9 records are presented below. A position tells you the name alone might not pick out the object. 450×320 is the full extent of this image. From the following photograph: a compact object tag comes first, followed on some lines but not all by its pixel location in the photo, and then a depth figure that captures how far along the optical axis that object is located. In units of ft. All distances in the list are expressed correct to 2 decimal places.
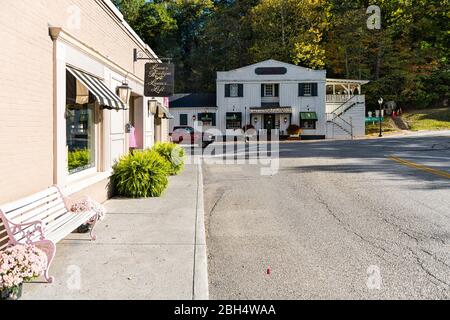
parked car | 107.45
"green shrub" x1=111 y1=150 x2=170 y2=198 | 33.37
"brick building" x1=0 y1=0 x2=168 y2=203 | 18.38
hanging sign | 45.16
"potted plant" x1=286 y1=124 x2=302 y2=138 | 142.61
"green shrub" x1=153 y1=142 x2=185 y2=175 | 48.32
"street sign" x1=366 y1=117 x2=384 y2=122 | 157.69
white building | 145.38
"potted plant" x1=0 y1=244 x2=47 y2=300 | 13.58
